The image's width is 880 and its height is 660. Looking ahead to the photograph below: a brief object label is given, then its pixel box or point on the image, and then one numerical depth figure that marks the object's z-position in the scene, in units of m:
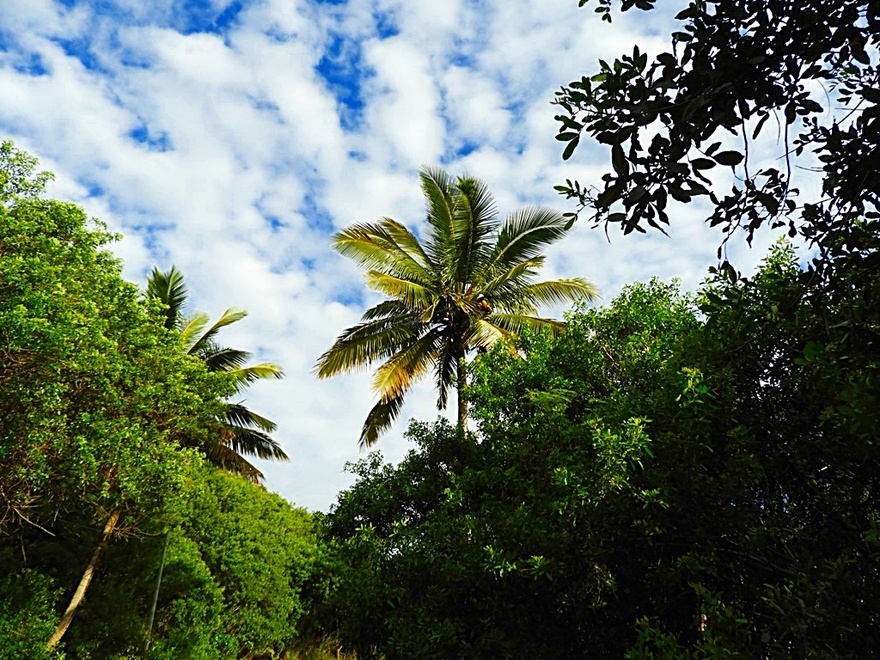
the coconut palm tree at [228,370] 19.14
